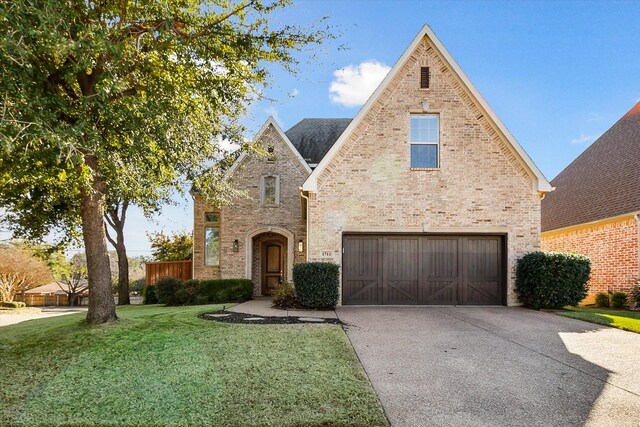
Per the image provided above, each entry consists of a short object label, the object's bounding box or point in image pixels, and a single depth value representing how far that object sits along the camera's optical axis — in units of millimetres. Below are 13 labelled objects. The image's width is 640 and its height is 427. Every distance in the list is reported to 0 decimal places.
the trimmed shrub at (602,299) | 14523
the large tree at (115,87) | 5574
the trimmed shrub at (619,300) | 13734
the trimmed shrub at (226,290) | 15482
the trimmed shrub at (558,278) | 10969
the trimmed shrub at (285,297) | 11383
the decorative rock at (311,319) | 8883
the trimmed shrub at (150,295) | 17828
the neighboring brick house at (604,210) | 14086
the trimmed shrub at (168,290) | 15492
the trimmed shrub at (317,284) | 10820
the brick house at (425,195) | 11797
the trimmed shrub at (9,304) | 16875
